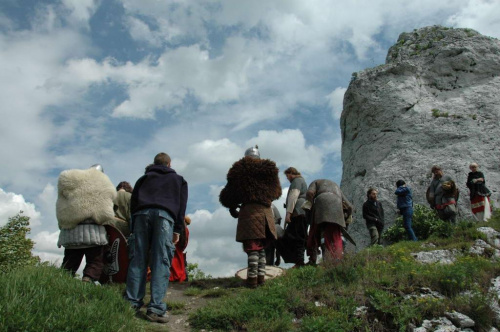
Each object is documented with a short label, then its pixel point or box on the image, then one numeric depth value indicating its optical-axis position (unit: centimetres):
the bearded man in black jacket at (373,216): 1157
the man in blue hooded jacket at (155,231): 563
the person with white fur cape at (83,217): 656
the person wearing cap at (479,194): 1134
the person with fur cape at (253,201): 723
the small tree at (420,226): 1177
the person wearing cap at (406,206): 1138
